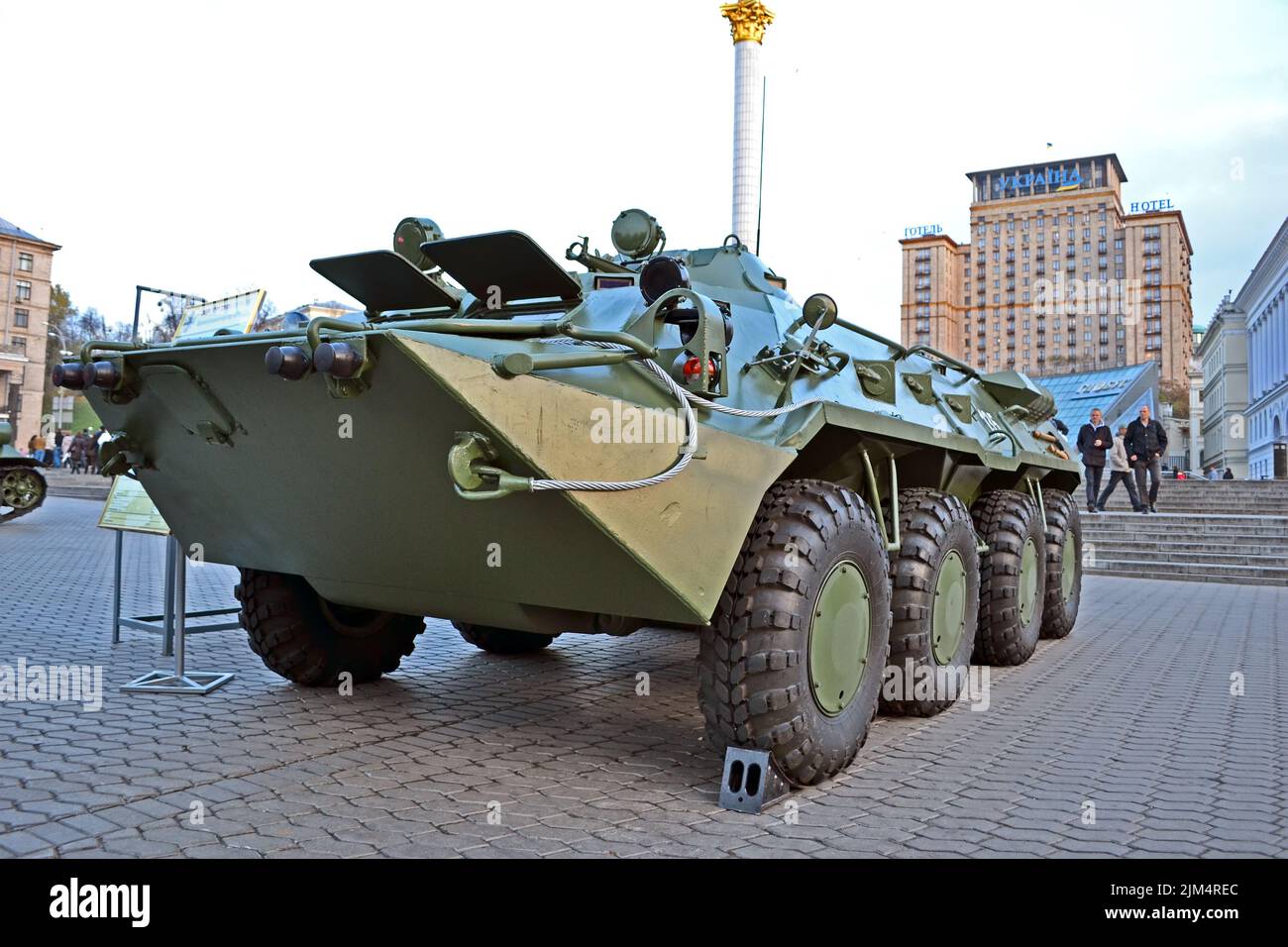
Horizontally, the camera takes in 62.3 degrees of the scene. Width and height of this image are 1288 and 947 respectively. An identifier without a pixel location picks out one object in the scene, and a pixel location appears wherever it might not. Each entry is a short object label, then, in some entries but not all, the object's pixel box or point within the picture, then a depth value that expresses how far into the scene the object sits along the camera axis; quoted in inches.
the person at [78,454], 1435.8
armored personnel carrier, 121.5
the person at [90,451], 1341.8
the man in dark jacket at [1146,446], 624.4
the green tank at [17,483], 667.4
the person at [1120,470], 630.5
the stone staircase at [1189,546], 532.1
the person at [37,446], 1256.4
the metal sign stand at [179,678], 204.5
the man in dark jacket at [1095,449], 624.1
